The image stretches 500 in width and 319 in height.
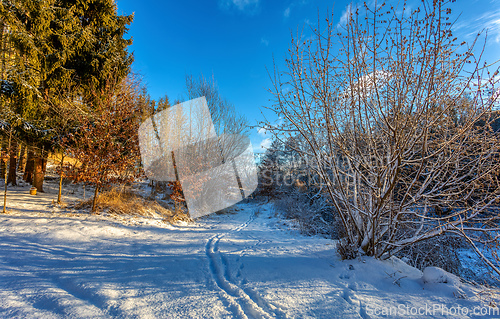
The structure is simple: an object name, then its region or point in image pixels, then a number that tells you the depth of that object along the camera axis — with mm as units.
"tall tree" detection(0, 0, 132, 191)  7332
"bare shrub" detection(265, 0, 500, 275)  2428
